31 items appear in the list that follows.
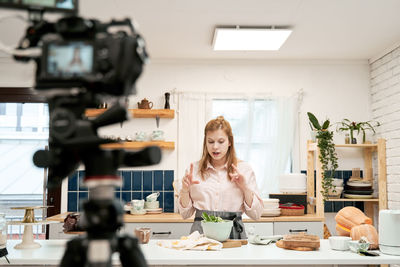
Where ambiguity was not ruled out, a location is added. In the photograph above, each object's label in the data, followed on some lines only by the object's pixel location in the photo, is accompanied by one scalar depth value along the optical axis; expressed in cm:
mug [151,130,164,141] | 445
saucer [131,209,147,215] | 411
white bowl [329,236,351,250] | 221
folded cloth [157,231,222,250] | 216
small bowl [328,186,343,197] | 430
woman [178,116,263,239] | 258
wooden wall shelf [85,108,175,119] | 441
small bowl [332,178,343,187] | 435
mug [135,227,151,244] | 235
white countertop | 198
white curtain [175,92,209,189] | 456
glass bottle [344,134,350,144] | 448
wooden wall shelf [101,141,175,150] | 436
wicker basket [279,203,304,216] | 411
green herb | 228
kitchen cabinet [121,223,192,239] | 390
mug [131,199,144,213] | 411
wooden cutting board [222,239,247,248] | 224
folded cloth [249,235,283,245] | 236
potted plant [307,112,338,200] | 421
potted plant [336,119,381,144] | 446
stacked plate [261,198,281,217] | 402
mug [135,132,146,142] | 444
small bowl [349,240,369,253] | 213
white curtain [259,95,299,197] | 452
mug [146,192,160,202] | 430
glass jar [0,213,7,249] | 202
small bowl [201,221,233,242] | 223
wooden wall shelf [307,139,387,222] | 422
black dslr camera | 74
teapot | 447
